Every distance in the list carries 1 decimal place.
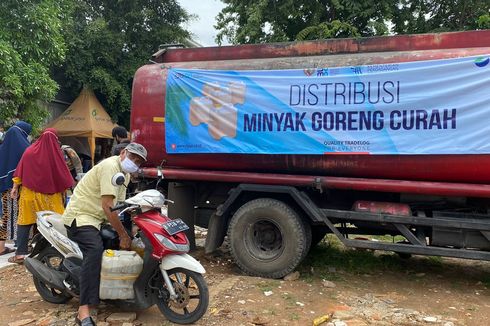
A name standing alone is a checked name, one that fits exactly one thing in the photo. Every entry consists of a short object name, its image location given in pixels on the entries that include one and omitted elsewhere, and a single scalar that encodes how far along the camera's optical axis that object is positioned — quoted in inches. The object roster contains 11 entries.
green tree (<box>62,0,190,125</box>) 614.5
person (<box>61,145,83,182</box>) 251.4
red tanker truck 186.2
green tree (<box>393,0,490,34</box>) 488.4
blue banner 180.1
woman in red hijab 217.8
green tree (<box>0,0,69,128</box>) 361.4
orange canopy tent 597.3
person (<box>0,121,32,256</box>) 242.1
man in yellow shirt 147.7
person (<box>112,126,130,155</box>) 265.0
